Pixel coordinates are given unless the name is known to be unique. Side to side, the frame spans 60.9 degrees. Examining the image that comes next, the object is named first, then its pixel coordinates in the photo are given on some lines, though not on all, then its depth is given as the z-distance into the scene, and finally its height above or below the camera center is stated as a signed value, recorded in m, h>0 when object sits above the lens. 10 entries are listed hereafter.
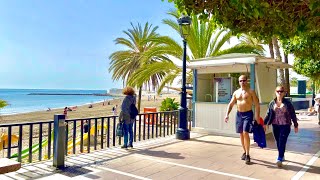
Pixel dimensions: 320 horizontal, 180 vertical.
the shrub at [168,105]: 14.25 -0.48
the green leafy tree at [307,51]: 9.47 +1.83
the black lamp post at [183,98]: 7.76 -0.08
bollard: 4.80 -0.83
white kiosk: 8.16 +0.39
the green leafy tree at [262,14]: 3.28 +1.10
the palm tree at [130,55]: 18.97 +2.89
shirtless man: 5.30 -0.31
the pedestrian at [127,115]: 6.43 -0.46
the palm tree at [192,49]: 13.33 +2.40
